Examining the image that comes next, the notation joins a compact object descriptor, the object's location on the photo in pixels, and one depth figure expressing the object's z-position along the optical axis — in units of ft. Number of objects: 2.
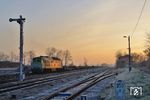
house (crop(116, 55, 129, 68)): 350.90
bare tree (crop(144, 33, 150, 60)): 205.41
